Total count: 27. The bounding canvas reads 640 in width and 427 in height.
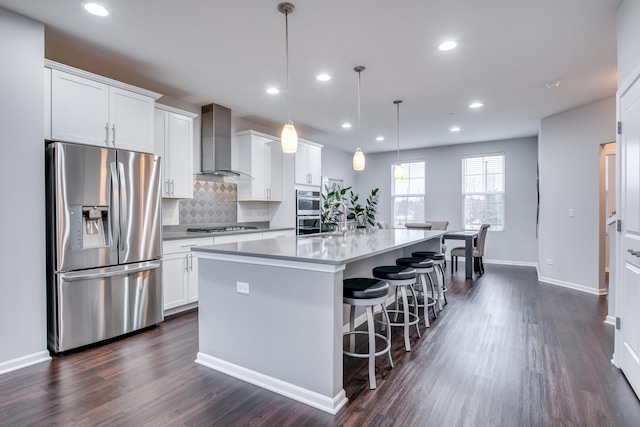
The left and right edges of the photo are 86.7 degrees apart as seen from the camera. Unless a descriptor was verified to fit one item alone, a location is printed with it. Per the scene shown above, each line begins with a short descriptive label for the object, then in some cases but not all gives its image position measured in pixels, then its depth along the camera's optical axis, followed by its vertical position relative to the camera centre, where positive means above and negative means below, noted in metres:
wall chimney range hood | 4.68 +0.97
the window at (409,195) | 8.34 +0.38
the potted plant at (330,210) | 6.96 +0.02
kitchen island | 2.08 -0.70
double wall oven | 5.72 +0.00
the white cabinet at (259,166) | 5.21 +0.71
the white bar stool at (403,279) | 2.91 -0.59
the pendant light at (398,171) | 4.76 +0.55
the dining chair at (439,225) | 7.26 -0.31
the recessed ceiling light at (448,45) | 2.98 +1.48
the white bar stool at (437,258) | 4.03 -0.57
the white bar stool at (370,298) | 2.30 -0.60
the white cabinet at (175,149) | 4.04 +0.78
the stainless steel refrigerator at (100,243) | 2.82 -0.29
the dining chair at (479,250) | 6.12 -0.74
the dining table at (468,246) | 5.86 -0.62
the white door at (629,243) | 2.21 -0.23
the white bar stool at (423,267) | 3.44 -0.58
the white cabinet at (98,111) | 2.89 +0.94
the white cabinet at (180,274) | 3.82 -0.73
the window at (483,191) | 7.39 +0.43
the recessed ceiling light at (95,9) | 2.42 +1.48
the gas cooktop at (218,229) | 4.57 -0.25
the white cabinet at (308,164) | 5.84 +0.85
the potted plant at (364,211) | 8.15 -0.01
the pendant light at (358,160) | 3.74 +0.56
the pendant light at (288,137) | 2.76 +0.60
